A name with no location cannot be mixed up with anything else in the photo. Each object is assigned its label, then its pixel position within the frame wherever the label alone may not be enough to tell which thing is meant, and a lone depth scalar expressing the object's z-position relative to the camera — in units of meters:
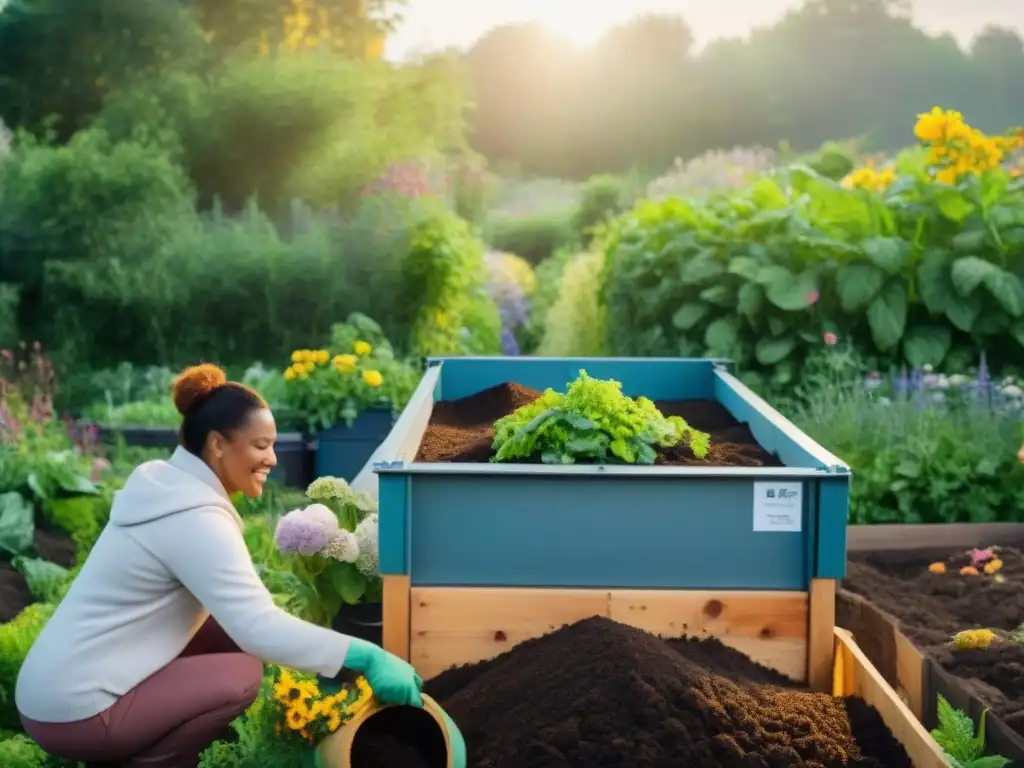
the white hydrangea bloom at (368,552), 3.58
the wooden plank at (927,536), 4.63
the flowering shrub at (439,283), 8.58
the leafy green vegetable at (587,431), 3.41
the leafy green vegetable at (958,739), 2.60
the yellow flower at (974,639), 3.37
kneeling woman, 2.54
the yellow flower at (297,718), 2.73
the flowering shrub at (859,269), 6.44
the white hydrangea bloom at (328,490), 3.81
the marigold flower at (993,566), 4.14
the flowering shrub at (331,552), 3.46
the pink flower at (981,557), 4.26
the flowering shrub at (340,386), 6.80
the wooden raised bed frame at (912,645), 2.92
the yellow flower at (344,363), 6.89
